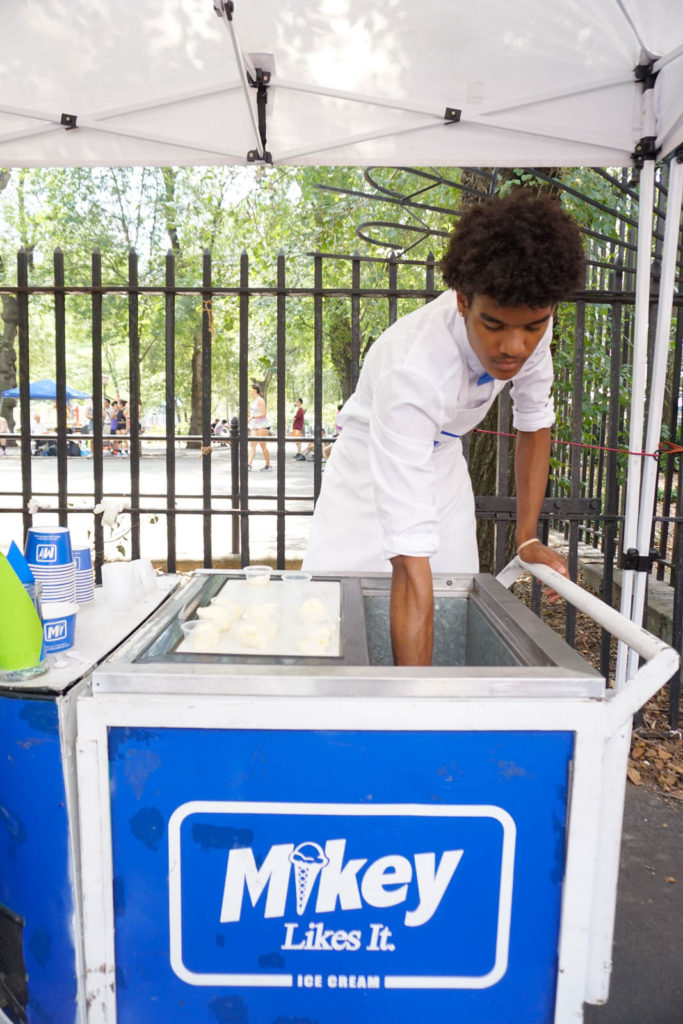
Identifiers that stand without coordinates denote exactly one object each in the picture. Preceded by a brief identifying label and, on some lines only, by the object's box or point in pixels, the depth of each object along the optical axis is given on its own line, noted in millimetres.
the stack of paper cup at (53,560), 1449
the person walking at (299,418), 16125
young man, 1425
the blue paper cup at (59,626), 1353
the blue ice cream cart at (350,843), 1123
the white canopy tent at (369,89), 2484
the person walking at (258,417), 10338
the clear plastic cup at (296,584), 1746
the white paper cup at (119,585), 1690
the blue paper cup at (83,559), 1763
